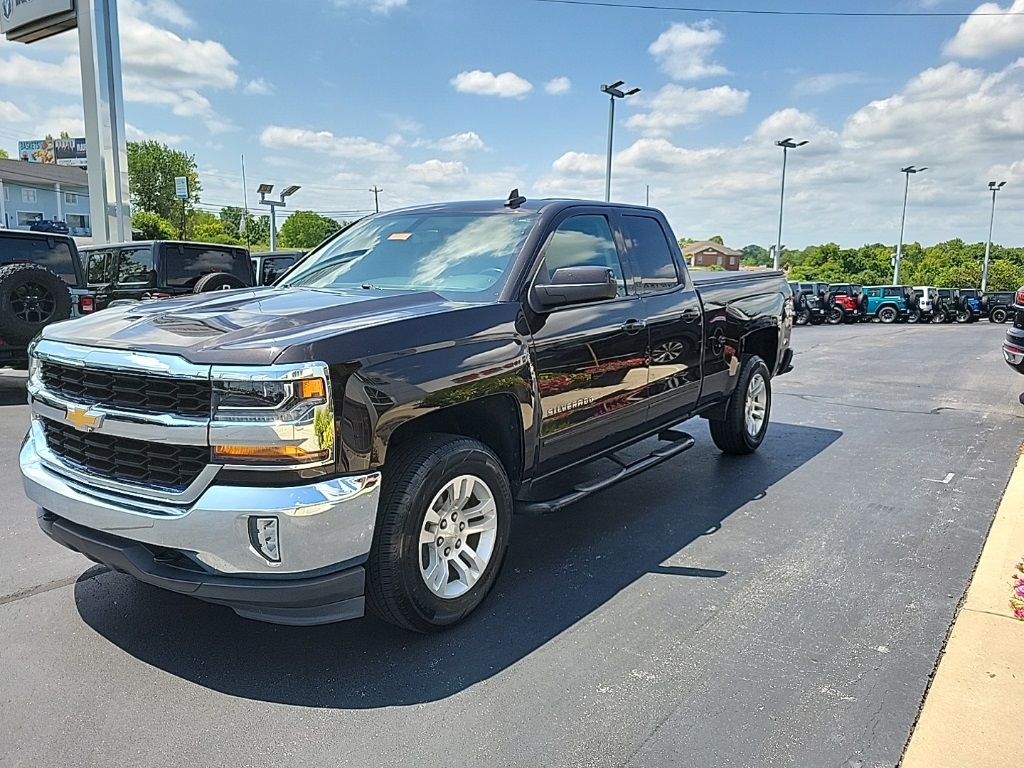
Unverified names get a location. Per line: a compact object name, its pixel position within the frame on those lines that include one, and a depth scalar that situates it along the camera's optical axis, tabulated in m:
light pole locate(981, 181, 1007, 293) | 51.69
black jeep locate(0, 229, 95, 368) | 8.34
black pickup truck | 2.69
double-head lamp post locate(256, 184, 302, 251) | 22.47
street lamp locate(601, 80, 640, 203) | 23.40
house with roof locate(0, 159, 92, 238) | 54.84
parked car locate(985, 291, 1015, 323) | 35.50
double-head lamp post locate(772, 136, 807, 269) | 38.47
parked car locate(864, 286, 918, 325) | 34.31
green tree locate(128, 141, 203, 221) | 73.44
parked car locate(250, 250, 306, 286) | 14.70
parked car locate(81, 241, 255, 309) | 11.61
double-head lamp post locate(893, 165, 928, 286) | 47.06
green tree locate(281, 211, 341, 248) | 88.48
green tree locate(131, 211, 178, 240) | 58.26
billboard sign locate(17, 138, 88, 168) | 78.68
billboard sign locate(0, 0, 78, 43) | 17.41
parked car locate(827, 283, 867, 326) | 32.30
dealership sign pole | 16.97
